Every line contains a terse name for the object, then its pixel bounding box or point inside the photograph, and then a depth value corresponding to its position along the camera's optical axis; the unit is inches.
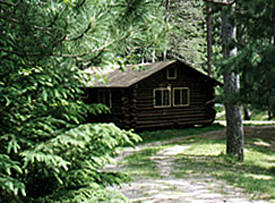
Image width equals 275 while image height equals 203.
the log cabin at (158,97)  869.8
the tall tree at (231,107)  512.1
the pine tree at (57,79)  149.7
